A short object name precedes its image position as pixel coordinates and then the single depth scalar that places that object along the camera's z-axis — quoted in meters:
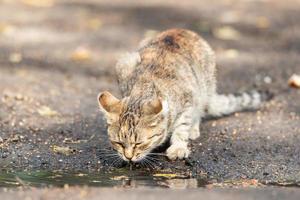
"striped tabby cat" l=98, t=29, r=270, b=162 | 6.82
